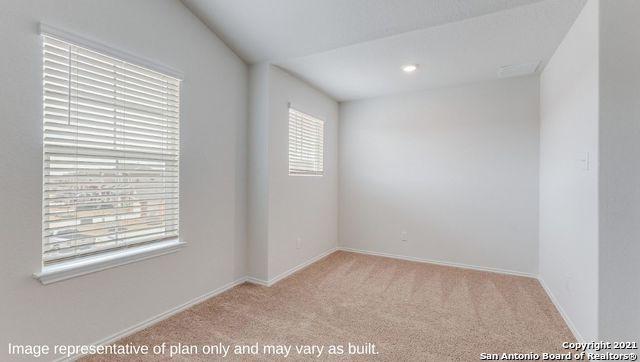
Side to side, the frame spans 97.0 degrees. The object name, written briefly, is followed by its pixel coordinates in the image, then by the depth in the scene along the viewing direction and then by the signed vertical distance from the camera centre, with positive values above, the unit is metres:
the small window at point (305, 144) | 3.55 +0.50
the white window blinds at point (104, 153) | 1.76 +0.19
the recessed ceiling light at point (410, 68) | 3.13 +1.29
